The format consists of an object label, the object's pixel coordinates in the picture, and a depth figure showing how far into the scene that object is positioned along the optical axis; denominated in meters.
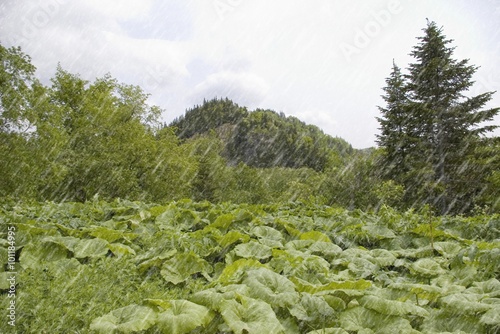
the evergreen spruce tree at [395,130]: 29.02
